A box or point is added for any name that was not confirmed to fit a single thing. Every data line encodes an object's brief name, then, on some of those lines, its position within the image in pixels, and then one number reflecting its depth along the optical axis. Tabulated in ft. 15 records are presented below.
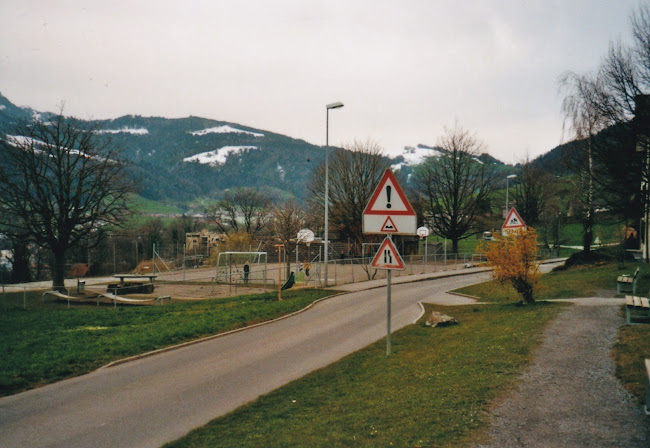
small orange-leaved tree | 46.91
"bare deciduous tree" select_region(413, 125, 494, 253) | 175.11
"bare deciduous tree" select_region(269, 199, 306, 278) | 147.70
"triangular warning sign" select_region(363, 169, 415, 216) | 28.12
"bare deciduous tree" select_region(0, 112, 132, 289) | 113.91
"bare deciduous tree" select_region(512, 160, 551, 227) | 198.70
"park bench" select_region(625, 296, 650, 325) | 33.81
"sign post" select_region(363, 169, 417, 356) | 28.07
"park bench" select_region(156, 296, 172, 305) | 80.43
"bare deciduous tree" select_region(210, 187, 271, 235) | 314.76
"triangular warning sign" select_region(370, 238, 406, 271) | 28.35
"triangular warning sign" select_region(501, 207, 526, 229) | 43.93
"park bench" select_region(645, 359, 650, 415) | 16.78
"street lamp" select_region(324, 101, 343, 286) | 77.73
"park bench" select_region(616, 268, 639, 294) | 54.29
